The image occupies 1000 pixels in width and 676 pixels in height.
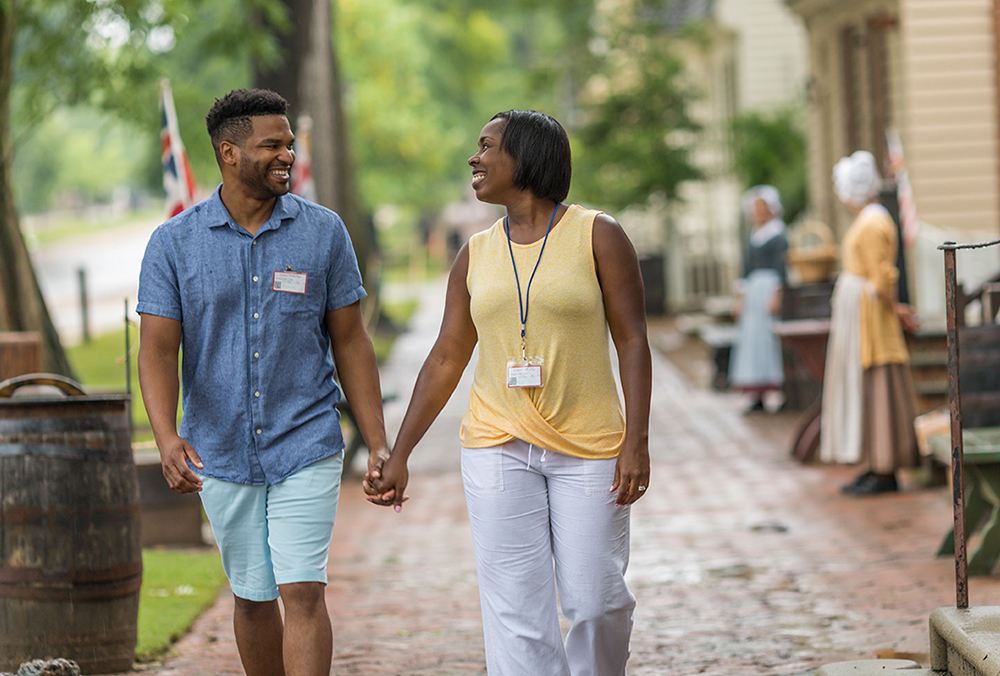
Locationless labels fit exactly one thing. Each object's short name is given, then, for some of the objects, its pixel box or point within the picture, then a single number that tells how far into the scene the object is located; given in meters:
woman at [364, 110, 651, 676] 8.25
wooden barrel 10.20
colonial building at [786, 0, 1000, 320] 30.84
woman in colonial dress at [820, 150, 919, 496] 18.12
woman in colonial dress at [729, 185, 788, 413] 27.81
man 8.52
